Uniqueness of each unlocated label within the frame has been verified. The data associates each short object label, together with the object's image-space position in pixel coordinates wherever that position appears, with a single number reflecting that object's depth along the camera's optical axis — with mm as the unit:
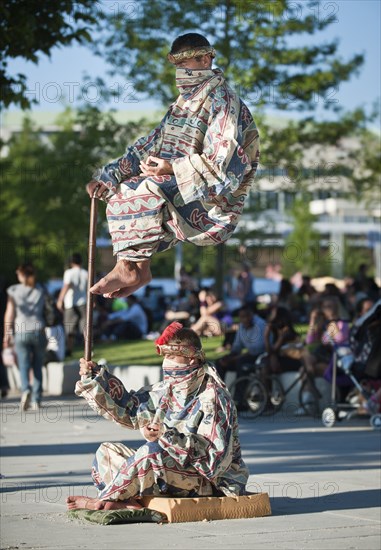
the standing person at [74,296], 20859
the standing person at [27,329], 17031
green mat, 7828
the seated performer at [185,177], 6141
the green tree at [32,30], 14656
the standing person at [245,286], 25688
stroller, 14906
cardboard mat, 7883
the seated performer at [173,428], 7781
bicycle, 16406
